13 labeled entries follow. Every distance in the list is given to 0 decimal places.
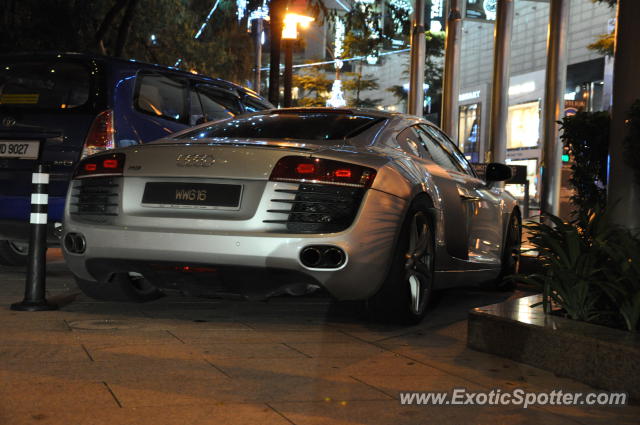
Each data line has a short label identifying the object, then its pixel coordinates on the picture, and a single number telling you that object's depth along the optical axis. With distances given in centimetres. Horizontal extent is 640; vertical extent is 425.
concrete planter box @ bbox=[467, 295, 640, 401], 427
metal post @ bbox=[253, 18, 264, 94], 2600
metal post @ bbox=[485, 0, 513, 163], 1764
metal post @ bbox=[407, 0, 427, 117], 2356
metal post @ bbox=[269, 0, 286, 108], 1524
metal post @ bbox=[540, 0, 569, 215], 1700
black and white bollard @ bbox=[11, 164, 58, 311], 590
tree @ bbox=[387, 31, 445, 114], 5303
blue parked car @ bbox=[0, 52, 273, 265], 729
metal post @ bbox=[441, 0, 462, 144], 2033
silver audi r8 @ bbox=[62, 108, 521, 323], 511
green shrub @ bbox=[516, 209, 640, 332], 485
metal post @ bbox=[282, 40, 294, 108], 1731
